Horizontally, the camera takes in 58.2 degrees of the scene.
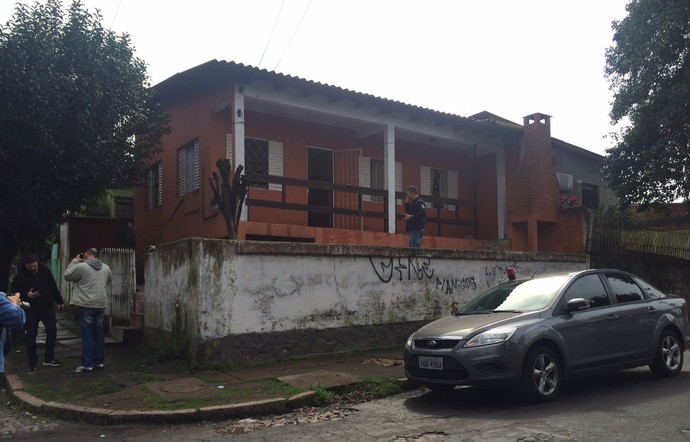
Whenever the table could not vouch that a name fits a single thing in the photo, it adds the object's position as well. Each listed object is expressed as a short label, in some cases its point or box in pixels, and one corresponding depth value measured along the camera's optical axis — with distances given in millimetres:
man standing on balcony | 11617
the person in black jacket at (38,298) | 8641
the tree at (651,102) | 14461
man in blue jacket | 4477
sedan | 6305
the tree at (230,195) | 10412
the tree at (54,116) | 10117
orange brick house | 13234
